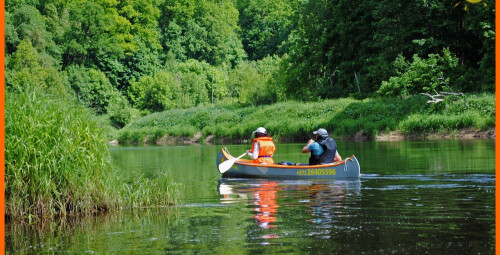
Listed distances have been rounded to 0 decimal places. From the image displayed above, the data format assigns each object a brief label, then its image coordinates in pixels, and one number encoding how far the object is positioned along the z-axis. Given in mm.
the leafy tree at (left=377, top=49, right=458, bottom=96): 42094
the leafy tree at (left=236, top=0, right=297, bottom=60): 99312
